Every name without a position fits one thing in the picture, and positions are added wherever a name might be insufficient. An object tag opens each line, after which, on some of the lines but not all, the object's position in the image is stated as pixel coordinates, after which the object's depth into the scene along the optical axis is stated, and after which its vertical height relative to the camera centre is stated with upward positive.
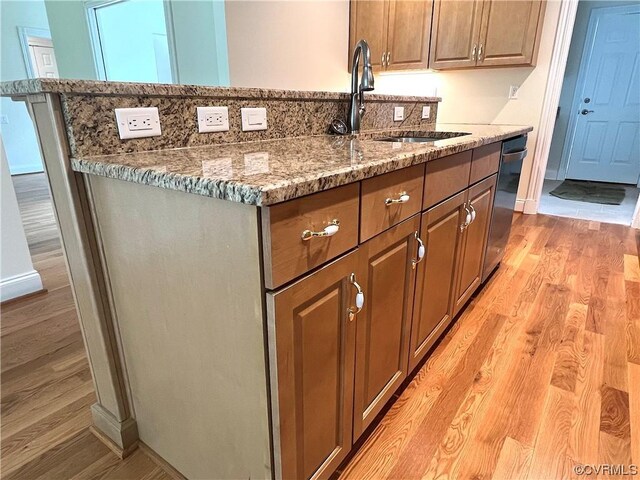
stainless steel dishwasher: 2.07 -0.52
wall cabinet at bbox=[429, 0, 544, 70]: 3.10 +0.55
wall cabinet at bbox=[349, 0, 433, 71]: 3.51 +0.64
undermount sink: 2.00 -0.17
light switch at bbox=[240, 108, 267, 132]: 1.32 -0.05
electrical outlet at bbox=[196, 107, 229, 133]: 1.18 -0.05
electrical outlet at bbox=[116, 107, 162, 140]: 0.99 -0.05
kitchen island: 0.73 -0.38
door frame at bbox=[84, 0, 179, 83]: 3.78 +0.67
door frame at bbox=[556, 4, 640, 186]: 4.71 +0.24
